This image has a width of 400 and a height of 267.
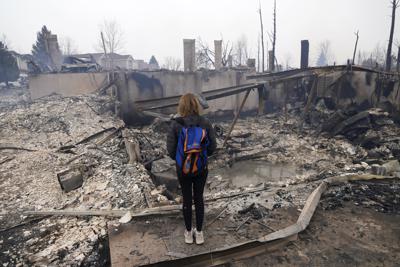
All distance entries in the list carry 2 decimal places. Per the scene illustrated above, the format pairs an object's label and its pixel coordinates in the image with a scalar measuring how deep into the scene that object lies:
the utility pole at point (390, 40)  18.03
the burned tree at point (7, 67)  21.56
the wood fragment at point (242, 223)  3.33
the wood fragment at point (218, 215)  3.45
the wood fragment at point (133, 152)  5.87
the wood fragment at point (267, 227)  3.30
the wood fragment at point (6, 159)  6.15
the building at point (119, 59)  47.69
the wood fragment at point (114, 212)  3.57
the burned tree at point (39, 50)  34.72
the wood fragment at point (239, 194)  4.17
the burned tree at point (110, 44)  45.47
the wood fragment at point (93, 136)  7.57
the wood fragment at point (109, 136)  7.25
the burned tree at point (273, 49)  20.37
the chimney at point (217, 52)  20.89
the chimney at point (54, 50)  20.62
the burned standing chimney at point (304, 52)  14.31
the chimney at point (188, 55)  15.35
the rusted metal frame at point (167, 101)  6.69
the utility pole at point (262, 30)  27.12
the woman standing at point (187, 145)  2.67
